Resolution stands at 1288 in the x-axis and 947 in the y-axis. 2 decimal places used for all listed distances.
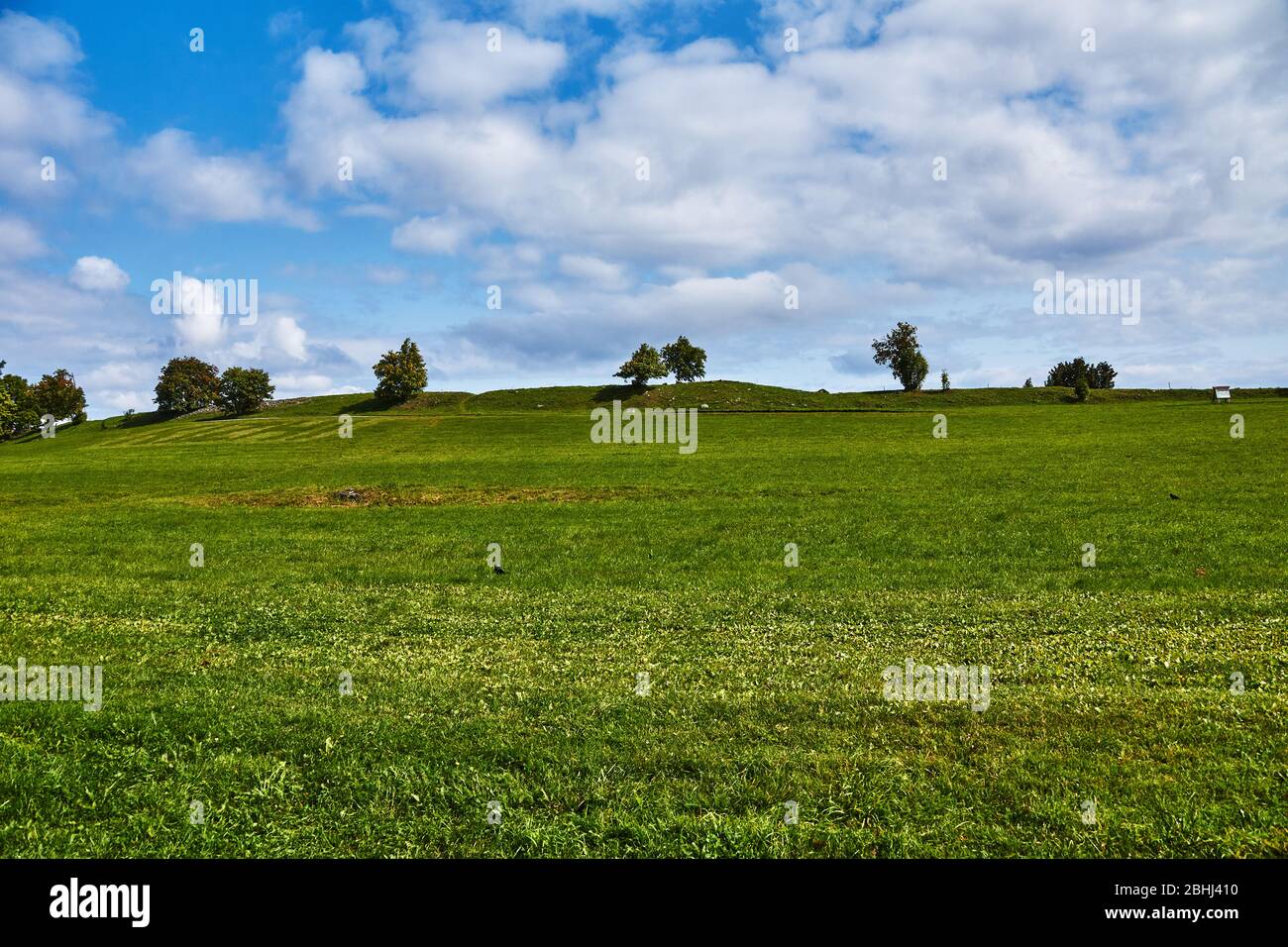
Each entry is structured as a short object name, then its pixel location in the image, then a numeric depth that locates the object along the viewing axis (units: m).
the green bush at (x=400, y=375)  134.62
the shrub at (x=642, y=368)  141.62
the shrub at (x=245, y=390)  130.88
